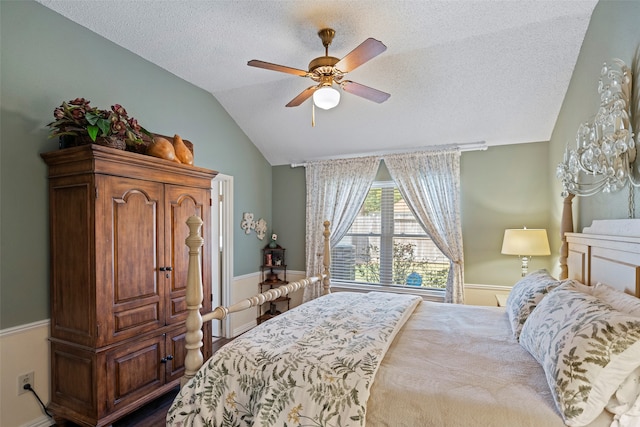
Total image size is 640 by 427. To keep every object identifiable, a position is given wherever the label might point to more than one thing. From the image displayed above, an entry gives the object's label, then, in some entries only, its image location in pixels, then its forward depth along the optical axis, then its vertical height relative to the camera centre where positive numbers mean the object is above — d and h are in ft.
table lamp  10.28 -1.09
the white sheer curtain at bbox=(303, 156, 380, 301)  14.48 +0.64
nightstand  10.52 -3.04
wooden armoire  6.73 -1.54
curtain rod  12.46 +2.49
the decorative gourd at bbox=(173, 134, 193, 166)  8.74 +1.66
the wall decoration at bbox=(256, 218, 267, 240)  15.15 -0.78
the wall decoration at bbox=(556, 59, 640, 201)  5.43 +1.28
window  13.67 -1.75
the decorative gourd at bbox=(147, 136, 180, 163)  8.11 +1.60
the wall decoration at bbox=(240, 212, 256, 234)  14.24 -0.48
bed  3.55 -2.19
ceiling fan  6.78 +3.22
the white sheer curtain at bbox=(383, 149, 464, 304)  12.66 +0.54
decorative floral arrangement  6.81 +1.98
